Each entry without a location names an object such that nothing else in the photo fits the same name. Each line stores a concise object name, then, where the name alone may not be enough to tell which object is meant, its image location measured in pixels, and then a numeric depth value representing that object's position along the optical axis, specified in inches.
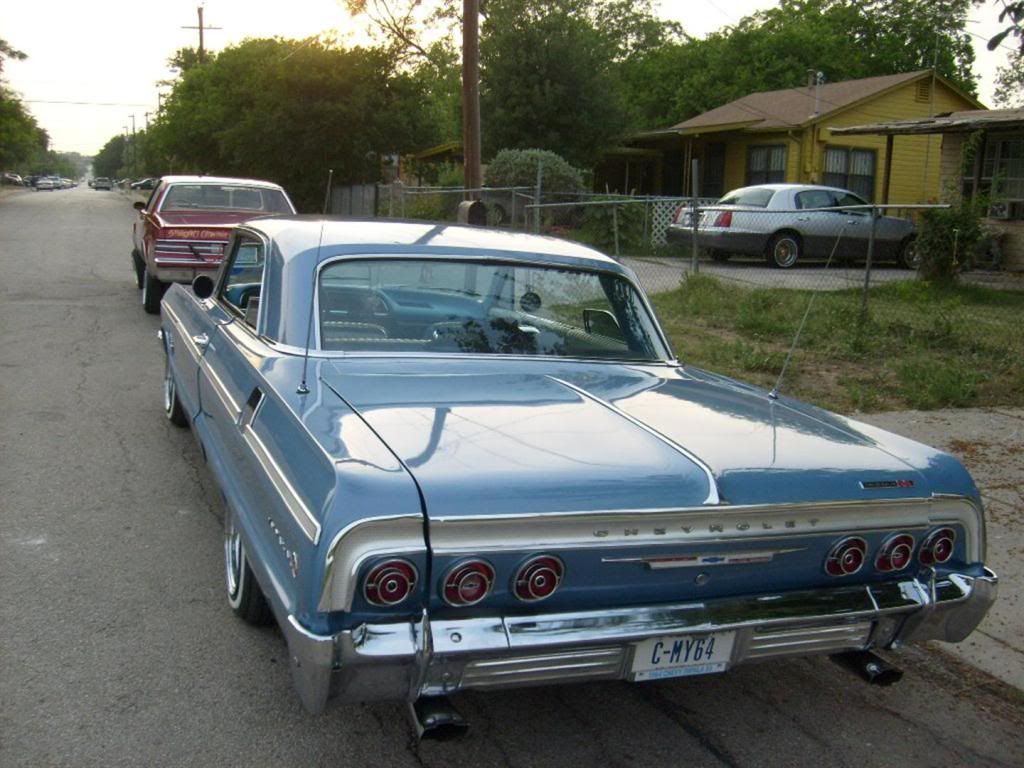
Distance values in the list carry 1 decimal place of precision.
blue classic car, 110.1
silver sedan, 699.4
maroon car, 456.8
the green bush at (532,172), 917.2
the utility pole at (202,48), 1951.0
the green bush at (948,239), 562.9
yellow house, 1045.8
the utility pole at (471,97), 617.0
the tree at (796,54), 1524.4
